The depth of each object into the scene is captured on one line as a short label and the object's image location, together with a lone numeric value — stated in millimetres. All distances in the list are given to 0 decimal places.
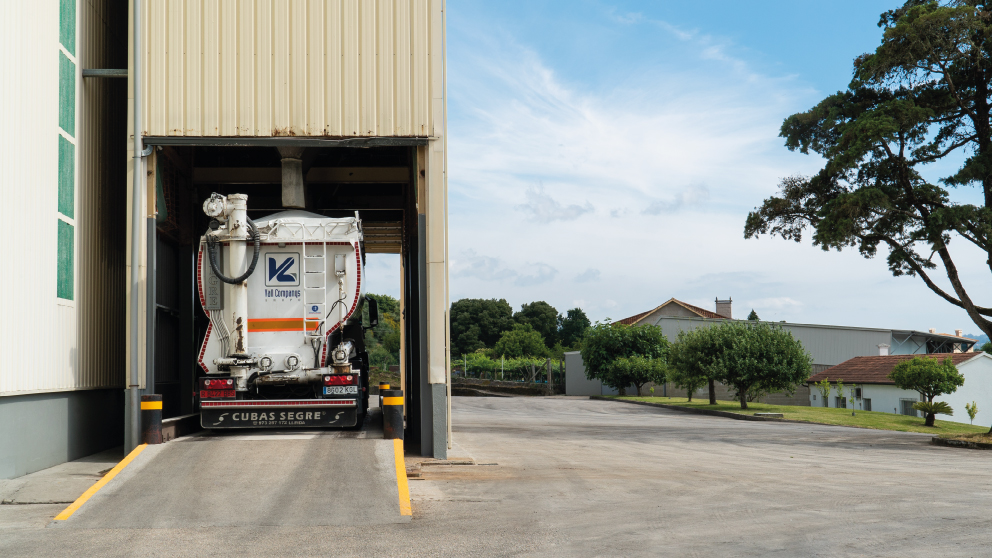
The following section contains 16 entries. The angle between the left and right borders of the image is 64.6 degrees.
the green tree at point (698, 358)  34594
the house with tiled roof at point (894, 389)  37719
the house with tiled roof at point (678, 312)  66375
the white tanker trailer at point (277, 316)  11477
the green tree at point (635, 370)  47656
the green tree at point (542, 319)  89125
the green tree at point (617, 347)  49906
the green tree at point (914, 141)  18688
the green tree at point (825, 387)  36500
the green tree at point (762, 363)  33656
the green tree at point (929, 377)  27359
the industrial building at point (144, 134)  10859
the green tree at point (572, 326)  88875
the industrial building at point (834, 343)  51562
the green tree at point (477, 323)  85000
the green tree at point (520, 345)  71688
